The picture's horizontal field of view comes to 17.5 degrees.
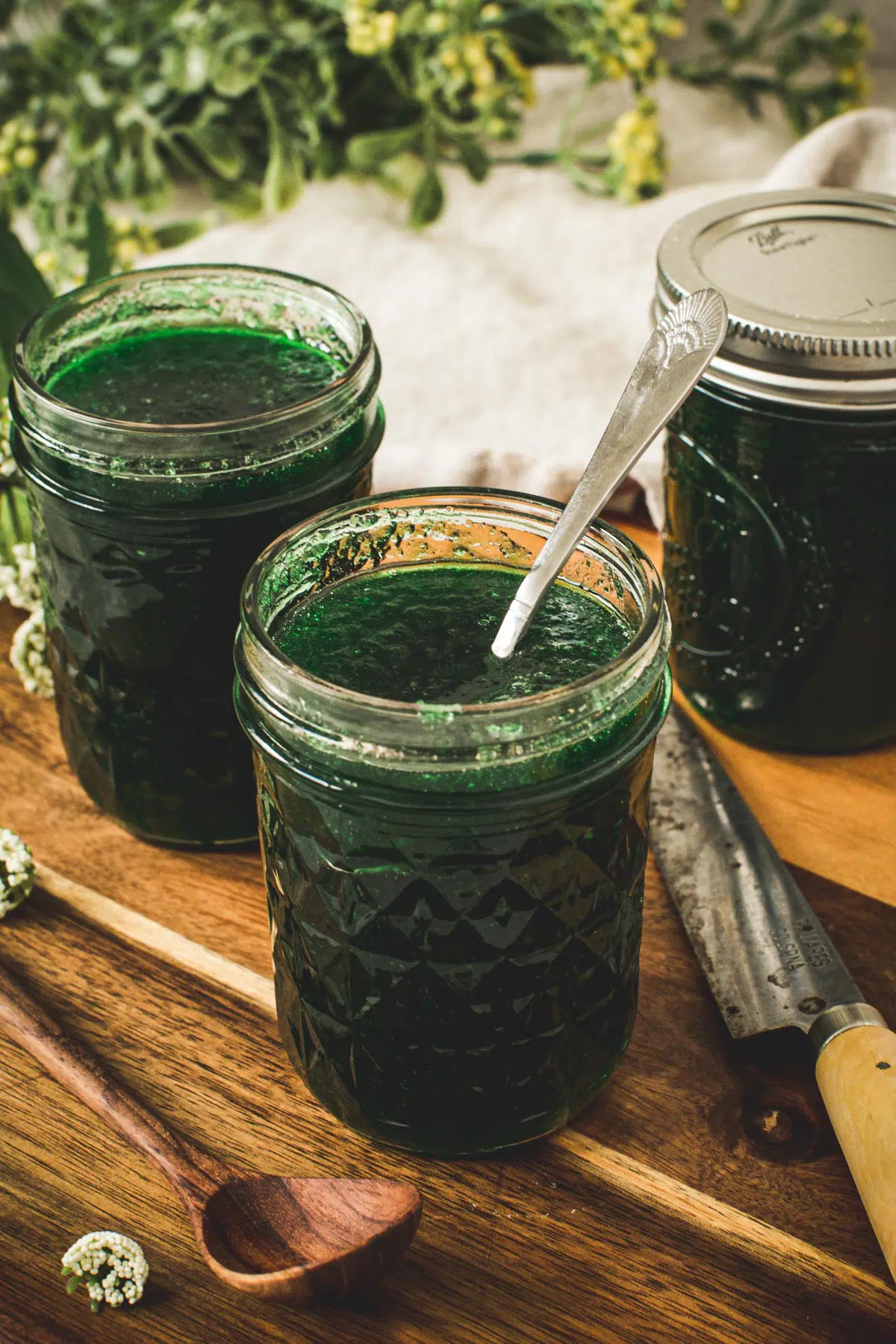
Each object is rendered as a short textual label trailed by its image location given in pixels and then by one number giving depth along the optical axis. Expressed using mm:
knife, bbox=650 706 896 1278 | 475
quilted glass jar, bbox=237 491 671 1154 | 455
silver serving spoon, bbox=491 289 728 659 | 475
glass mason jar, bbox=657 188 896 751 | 523
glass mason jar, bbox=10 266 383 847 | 508
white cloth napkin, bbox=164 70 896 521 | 662
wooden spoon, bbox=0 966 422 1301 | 463
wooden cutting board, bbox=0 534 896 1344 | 470
